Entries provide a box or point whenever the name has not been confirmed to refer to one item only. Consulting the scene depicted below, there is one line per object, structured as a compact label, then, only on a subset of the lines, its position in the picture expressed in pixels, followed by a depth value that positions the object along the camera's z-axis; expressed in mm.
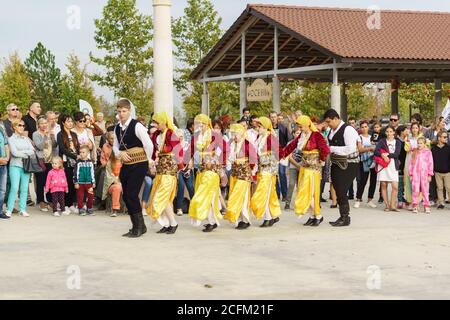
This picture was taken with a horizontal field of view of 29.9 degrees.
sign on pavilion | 29047
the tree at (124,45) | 43688
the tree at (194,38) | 46906
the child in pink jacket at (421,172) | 14969
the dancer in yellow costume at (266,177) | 12641
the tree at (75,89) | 44000
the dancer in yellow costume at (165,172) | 11992
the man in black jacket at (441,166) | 15477
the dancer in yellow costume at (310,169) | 12805
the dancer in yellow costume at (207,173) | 12219
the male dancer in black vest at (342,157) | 12875
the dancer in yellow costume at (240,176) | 12484
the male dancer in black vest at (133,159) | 11648
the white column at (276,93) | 28897
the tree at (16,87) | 47469
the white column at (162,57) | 19141
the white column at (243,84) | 29331
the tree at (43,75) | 49594
